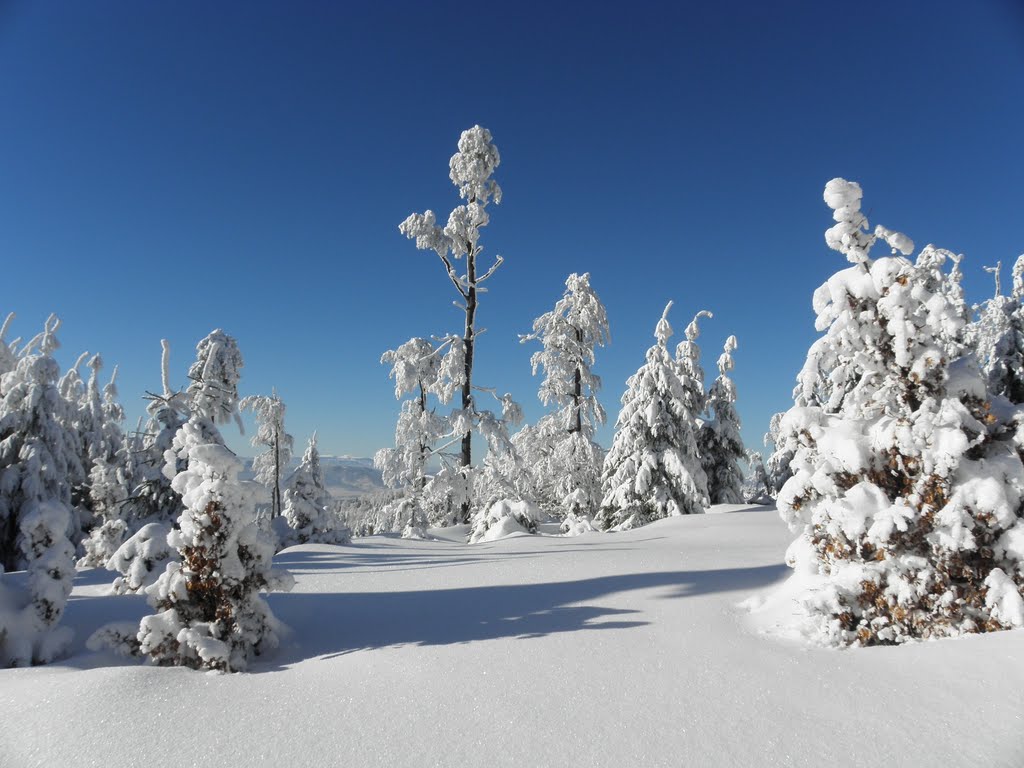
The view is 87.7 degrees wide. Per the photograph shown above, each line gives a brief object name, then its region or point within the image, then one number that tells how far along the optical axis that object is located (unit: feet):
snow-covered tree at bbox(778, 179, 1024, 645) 14.92
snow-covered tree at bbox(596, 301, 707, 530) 54.44
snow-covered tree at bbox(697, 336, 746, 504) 70.28
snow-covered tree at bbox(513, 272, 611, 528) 69.26
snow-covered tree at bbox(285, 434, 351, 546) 47.03
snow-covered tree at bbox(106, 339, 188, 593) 44.96
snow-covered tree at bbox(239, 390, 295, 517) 102.06
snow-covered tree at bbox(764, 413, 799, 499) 72.71
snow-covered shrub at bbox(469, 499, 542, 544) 47.33
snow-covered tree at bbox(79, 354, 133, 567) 45.39
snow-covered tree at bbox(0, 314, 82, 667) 45.68
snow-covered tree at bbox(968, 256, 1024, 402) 40.91
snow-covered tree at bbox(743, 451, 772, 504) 79.57
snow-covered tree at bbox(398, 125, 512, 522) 51.29
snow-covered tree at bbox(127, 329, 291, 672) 16.69
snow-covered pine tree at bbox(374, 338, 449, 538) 54.85
